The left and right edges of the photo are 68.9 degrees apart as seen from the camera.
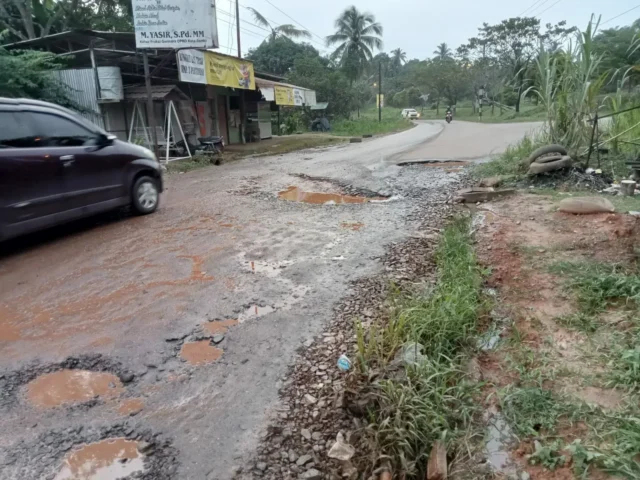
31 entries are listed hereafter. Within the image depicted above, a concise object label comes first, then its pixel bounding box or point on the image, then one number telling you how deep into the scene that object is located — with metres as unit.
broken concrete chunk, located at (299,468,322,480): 2.25
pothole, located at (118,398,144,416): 2.74
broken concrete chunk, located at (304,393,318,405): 2.81
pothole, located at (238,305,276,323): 3.90
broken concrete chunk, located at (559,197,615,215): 6.14
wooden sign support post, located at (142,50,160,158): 12.72
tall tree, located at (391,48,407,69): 91.88
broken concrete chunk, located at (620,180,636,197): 7.25
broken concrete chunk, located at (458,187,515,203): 7.96
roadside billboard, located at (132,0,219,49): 12.45
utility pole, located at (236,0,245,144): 20.56
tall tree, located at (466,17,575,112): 47.66
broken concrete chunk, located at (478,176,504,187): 8.85
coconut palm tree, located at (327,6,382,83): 41.19
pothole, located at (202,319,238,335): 3.67
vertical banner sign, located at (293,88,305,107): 22.93
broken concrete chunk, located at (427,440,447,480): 2.18
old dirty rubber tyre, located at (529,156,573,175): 8.38
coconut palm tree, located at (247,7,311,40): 36.69
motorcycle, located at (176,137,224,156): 15.52
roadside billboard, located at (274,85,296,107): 20.85
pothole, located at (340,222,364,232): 6.52
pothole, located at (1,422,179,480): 2.29
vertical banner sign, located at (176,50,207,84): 13.74
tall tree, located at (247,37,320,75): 42.91
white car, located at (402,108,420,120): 54.52
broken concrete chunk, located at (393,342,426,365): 2.92
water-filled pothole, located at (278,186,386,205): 8.46
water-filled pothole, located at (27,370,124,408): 2.86
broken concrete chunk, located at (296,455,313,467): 2.35
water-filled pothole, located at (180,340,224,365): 3.27
